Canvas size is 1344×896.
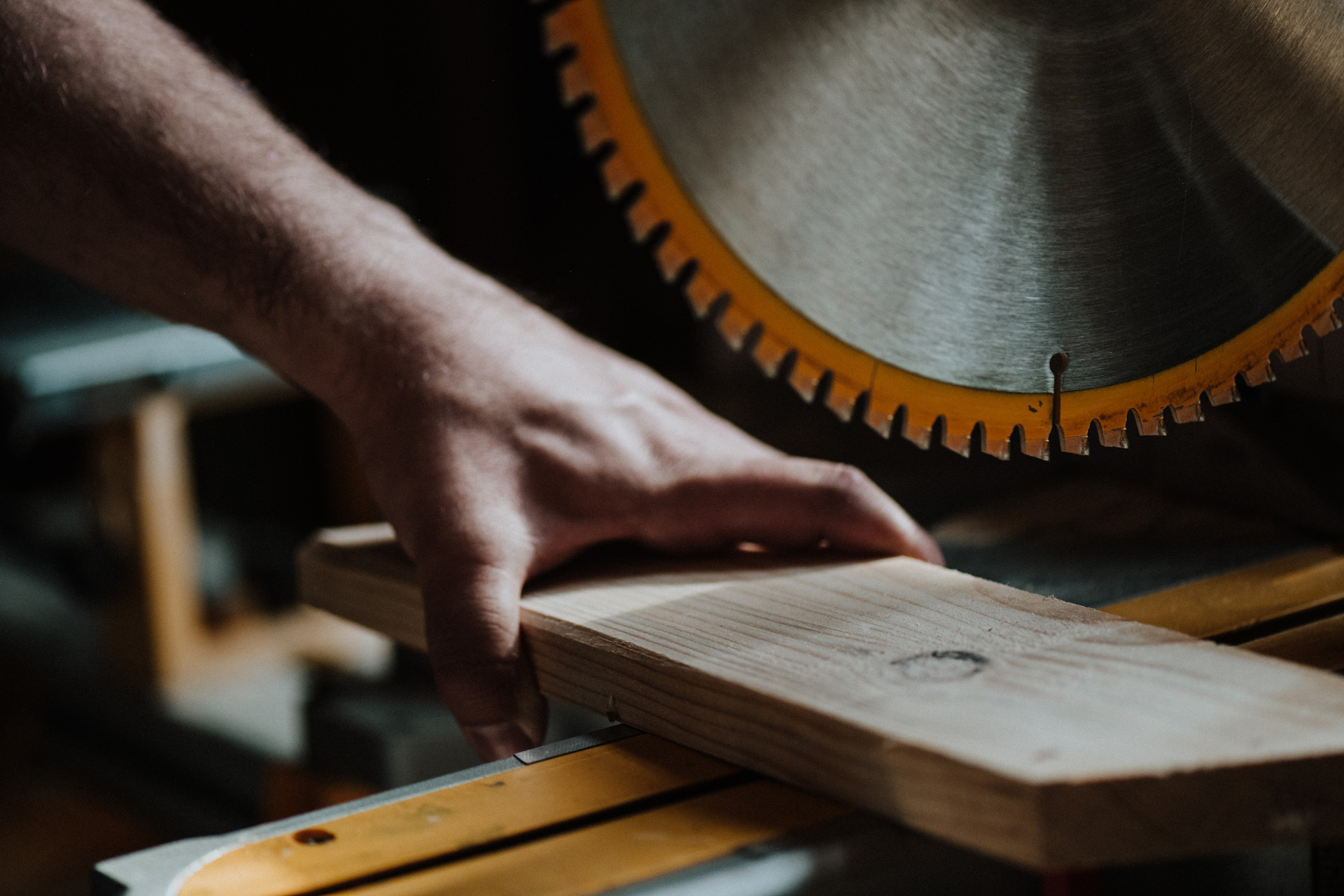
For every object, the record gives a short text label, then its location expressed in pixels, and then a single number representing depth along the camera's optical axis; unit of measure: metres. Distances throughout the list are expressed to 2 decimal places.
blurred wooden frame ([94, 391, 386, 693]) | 2.16
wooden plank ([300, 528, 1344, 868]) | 0.95
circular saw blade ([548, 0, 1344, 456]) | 1.03
